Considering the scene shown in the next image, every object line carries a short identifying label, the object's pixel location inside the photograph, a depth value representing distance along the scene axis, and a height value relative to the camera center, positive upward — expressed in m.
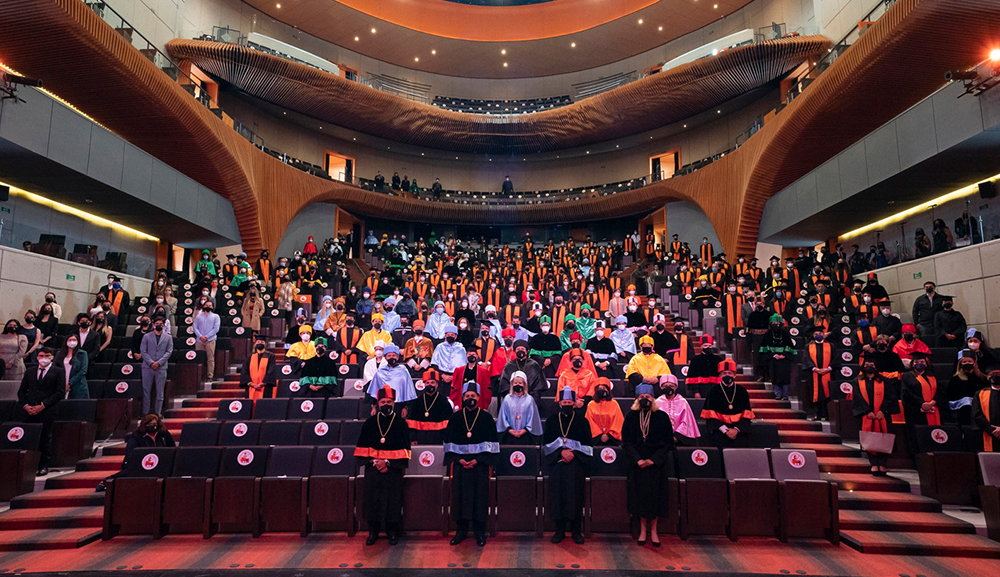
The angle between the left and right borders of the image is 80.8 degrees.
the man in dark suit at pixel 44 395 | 6.68 -0.33
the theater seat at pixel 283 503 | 5.52 -1.28
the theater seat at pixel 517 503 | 5.57 -1.30
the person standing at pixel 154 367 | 7.89 -0.02
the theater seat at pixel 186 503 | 5.46 -1.27
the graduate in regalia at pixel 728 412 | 6.29 -0.52
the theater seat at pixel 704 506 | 5.45 -1.31
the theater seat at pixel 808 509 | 5.36 -1.32
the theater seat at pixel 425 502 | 5.57 -1.29
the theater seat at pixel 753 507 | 5.43 -1.31
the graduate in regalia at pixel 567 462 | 5.43 -0.92
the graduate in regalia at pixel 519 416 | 6.22 -0.55
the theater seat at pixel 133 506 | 5.42 -1.28
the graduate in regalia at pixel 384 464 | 5.36 -0.90
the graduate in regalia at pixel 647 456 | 5.36 -0.85
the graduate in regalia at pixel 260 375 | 7.99 -0.13
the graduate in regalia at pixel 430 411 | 6.32 -0.49
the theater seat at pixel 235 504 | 5.47 -1.28
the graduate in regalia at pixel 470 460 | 5.38 -0.88
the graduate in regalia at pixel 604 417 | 6.05 -0.55
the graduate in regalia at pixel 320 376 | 7.69 -0.14
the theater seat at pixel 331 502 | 5.54 -1.28
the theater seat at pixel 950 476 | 6.04 -1.16
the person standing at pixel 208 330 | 9.41 +0.58
